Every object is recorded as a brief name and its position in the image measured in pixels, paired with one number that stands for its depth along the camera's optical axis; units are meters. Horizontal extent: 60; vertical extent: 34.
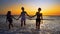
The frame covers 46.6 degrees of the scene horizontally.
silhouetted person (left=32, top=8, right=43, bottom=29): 3.96
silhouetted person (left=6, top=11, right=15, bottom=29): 4.05
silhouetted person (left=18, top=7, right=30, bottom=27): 4.27
